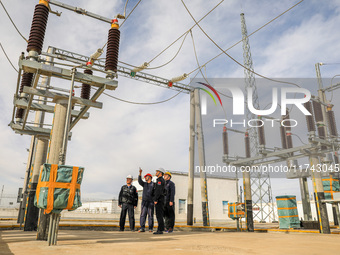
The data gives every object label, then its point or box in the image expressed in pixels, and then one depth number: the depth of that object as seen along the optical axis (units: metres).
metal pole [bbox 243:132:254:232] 11.58
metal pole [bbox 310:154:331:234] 9.69
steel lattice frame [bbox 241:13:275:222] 27.73
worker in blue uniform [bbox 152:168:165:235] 7.84
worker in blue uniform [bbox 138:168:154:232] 9.50
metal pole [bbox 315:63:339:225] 18.20
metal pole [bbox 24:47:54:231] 8.61
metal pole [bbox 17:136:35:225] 11.41
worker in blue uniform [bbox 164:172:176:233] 9.01
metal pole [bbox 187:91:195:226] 14.51
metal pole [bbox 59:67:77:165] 5.12
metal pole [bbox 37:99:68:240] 5.32
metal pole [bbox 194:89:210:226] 14.53
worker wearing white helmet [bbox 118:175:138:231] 9.70
